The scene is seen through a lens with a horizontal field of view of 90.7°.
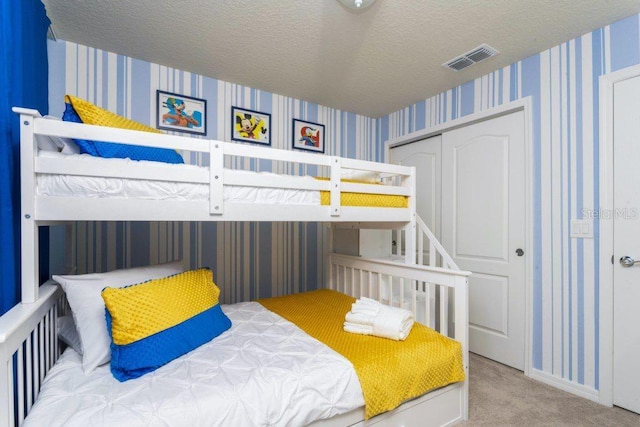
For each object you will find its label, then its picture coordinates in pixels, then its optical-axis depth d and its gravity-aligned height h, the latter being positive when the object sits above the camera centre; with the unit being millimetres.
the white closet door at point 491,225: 2367 -82
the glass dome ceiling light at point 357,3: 1654 +1123
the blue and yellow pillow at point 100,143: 1258 +299
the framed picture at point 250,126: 2775 +801
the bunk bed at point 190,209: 1093 +27
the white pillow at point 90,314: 1198 -389
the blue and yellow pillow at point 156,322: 1146 -432
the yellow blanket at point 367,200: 1721 +91
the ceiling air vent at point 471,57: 2174 +1140
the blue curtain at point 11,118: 1099 +361
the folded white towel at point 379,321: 1572 -548
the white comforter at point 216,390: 946 -590
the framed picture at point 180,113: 2473 +819
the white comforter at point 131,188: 1149 +109
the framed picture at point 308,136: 3109 +797
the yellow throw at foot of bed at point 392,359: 1293 -644
